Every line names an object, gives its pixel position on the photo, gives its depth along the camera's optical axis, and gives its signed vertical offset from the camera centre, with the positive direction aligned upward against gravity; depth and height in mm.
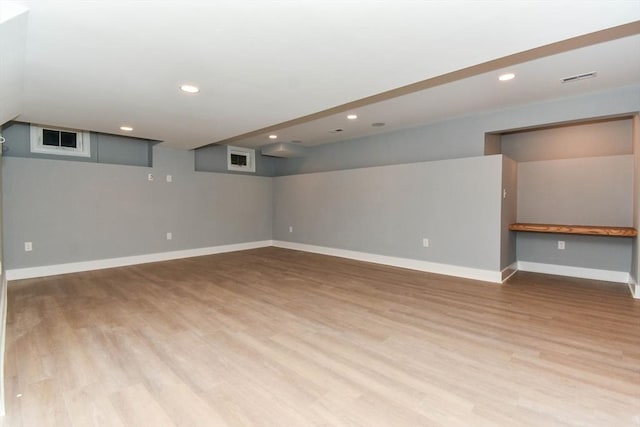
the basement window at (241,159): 7087 +1174
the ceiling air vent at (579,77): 3129 +1382
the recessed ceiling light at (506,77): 3150 +1383
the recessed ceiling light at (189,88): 2836 +1148
